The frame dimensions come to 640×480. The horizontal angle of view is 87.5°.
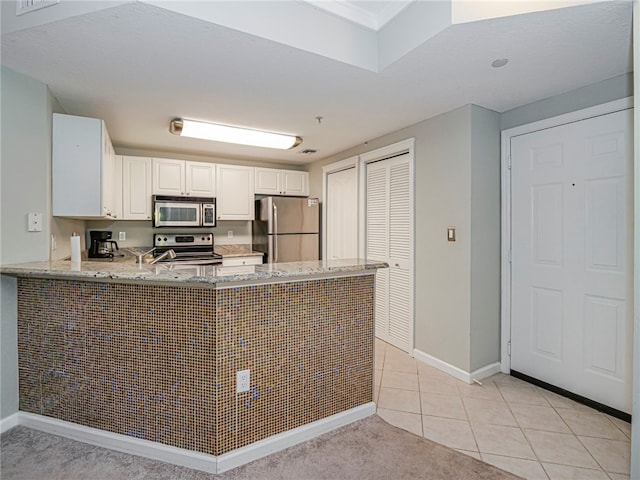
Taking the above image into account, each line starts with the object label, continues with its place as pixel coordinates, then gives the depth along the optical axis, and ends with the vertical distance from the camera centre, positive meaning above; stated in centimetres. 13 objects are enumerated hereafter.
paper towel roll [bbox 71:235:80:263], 225 -8
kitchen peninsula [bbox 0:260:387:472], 176 -65
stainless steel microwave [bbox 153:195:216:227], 409 +35
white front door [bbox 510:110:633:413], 227 -13
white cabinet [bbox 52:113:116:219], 248 +55
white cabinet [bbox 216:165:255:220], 450 +64
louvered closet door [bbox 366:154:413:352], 344 -3
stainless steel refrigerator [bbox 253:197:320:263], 450 +14
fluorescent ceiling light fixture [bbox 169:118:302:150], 317 +107
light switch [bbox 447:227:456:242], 292 +4
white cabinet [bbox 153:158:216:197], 413 +78
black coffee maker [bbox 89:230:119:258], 363 -7
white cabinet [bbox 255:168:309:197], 477 +84
